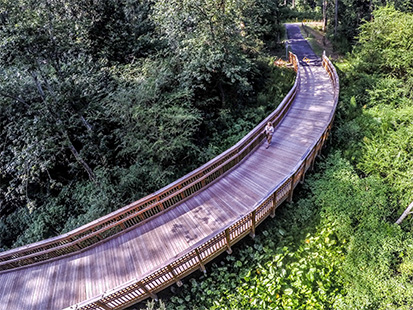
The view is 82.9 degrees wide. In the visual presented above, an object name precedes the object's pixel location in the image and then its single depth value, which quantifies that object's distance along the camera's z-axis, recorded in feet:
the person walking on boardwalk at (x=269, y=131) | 35.47
